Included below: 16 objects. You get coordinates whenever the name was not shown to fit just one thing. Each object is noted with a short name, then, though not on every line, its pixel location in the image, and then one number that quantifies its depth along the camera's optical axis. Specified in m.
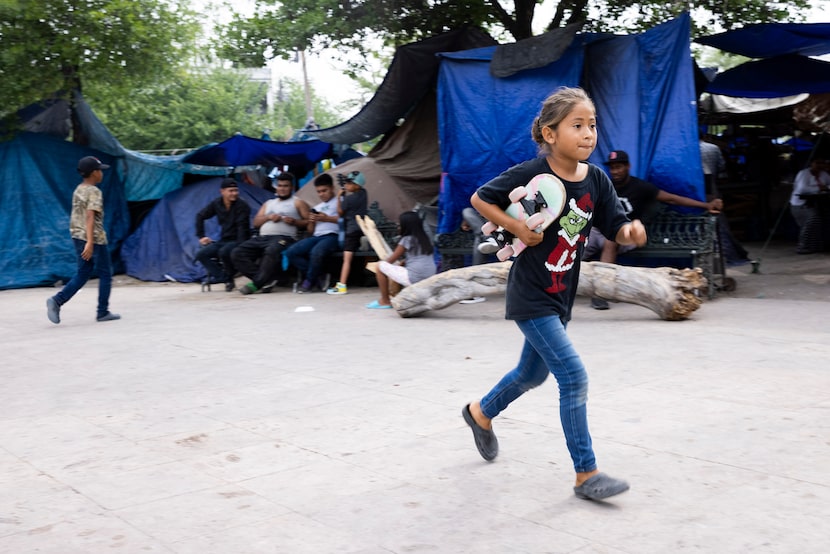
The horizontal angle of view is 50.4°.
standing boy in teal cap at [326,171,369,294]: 12.47
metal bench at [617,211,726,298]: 9.75
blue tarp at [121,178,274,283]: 16.08
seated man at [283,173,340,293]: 12.81
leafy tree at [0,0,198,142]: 14.46
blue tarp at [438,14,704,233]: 9.87
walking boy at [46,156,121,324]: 9.80
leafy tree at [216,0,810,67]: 12.21
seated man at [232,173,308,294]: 13.25
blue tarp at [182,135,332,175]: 15.56
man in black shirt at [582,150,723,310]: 9.62
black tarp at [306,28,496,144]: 12.42
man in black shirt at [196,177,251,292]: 13.55
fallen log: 8.26
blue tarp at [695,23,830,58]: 9.63
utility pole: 40.37
